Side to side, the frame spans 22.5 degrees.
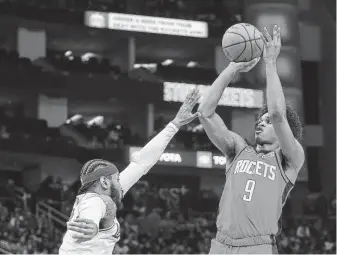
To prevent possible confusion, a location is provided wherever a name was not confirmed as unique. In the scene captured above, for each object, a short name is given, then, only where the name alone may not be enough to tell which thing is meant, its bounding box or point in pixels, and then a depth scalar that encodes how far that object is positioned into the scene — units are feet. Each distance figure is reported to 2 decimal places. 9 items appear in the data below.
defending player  15.99
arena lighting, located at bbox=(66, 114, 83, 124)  101.42
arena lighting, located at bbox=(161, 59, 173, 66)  108.94
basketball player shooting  18.45
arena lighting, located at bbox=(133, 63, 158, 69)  100.50
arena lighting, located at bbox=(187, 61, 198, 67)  111.86
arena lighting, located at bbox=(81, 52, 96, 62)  97.39
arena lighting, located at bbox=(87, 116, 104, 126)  101.99
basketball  20.52
